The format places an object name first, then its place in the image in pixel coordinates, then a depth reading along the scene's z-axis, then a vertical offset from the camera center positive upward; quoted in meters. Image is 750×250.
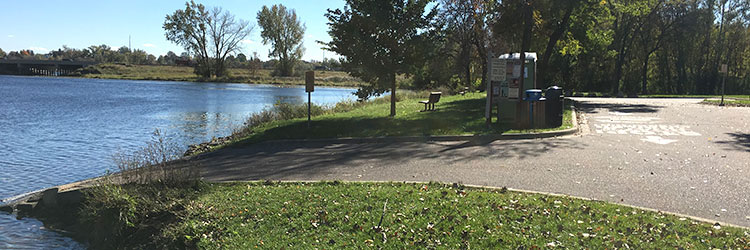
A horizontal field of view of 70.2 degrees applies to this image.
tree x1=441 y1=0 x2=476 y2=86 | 38.12 +4.79
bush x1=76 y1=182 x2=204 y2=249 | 7.26 -1.94
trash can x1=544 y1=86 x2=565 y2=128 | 15.63 -0.63
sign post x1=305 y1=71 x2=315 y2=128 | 16.05 +0.08
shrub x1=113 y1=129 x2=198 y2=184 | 8.20 -1.48
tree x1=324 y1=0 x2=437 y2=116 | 18.33 +1.70
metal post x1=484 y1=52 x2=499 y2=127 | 14.77 -0.42
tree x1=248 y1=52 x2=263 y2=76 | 107.93 +3.52
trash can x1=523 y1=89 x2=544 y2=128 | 15.32 -0.28
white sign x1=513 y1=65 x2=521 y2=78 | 16.05 +0.51
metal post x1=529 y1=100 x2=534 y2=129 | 15.20 -0.74
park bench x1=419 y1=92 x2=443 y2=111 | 21.91 -0.51
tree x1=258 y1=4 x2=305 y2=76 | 96.88 +8.92
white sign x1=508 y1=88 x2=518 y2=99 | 15.41 -0.15
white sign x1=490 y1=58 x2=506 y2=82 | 14.18 +0.49
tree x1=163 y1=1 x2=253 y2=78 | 91.44 +7.60
